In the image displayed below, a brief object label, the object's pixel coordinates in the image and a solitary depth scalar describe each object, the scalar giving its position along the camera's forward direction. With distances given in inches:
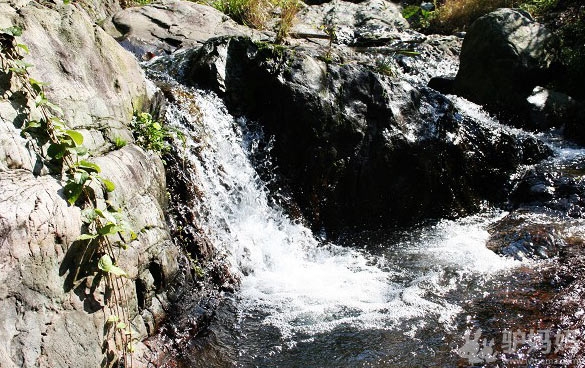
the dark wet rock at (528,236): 200.8
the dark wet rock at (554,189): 241.3
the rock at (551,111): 342.3
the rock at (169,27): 328.5
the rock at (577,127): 328.2
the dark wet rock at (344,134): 237.6
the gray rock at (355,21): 459.2
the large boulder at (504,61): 354.9
